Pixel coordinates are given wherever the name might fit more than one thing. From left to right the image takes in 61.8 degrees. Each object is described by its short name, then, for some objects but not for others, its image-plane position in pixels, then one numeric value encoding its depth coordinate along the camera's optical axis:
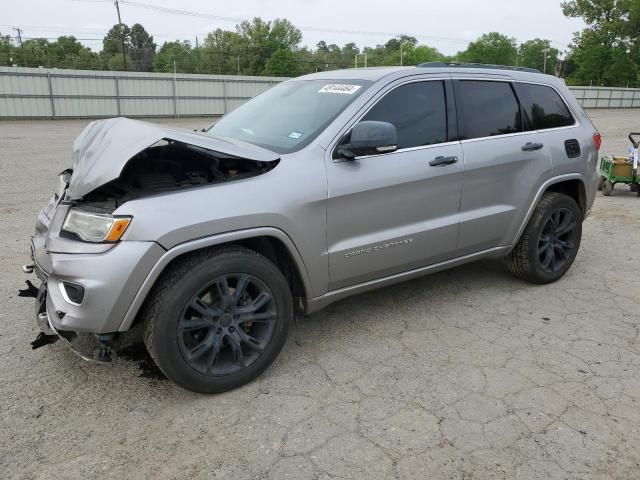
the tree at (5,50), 72.06
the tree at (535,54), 99.06
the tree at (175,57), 89.12
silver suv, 2.71
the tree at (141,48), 95.97
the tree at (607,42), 66.25
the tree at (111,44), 94.56
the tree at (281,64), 70.50
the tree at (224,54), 85.06
